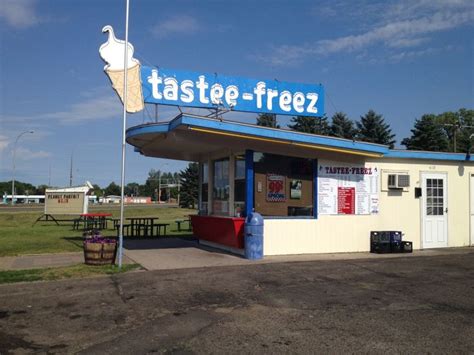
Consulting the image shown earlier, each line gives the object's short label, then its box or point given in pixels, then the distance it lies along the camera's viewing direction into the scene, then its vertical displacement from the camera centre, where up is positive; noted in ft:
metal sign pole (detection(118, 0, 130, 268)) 36.47 +6.22
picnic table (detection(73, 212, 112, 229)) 88.94 -3.22
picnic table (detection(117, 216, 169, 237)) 69.49 -4.02
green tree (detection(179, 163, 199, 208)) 228.94 +8.49
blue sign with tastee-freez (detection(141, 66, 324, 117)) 45.29 +10.85
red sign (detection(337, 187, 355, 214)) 46.96 +0.83
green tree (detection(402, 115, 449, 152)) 155.53 +23.25
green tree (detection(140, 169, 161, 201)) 594.65 +26.22
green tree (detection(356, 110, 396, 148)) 157.69 +25.52
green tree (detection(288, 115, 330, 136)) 147.84 +25.29
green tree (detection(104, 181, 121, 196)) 613.93 +19.92
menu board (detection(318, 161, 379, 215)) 46.37 +1.92
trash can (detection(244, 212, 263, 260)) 41.23 -2.37
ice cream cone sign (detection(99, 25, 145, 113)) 42.83 +12.31
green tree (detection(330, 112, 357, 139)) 158.51 +26.42
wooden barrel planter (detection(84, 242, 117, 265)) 37.78 -3.65
